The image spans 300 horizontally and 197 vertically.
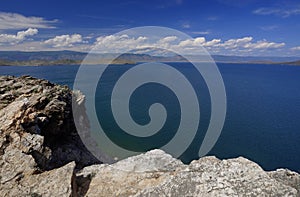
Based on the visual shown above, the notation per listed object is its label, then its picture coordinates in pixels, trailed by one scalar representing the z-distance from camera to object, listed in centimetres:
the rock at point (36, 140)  770
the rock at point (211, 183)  570
